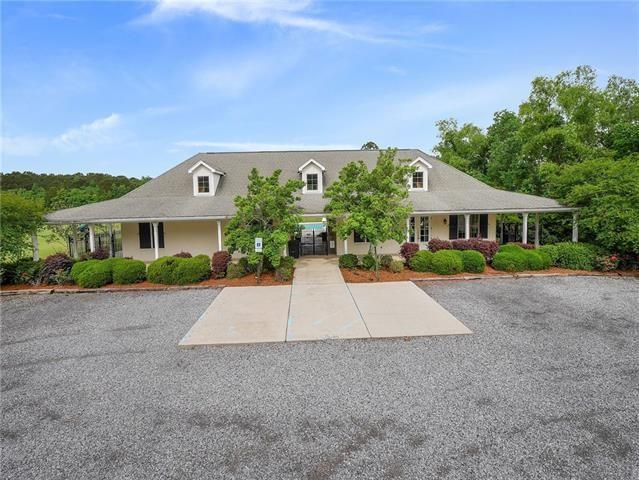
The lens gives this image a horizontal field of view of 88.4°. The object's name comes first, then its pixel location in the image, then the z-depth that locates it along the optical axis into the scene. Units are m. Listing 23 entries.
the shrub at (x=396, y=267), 14.63
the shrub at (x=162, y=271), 13.42
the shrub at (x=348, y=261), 15.60
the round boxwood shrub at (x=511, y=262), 14.74
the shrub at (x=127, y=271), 13.51
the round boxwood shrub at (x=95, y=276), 13.09
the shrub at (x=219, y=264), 14.33
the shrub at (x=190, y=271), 13.46
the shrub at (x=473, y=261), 14.49
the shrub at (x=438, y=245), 16.69
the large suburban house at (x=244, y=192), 16.92
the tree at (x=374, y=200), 13.30
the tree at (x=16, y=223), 13.61
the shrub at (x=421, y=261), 14.66
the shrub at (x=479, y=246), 16.00
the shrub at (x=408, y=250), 15.59
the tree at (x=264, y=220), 13.33
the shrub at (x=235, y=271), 14.11
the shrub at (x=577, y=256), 15.07
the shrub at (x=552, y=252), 15.41
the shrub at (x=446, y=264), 14.30
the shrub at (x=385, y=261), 15.19
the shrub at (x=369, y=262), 15.20
